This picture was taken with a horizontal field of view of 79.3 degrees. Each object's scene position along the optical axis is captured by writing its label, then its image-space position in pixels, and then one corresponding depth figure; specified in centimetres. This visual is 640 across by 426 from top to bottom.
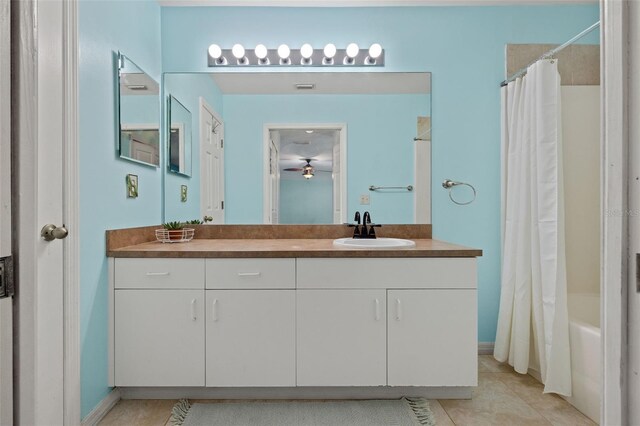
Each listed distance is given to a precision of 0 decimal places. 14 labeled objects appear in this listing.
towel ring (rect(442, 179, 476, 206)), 255
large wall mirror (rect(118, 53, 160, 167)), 203
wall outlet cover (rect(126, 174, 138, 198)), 209
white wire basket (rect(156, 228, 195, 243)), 228
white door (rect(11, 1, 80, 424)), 92
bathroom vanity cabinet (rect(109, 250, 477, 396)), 192
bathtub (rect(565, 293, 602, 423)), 182
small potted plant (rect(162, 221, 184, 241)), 230
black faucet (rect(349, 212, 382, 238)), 238
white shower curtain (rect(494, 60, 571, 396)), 201
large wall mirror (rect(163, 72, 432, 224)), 248
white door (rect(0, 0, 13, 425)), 87
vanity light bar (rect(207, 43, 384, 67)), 249
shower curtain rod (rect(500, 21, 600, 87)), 194
